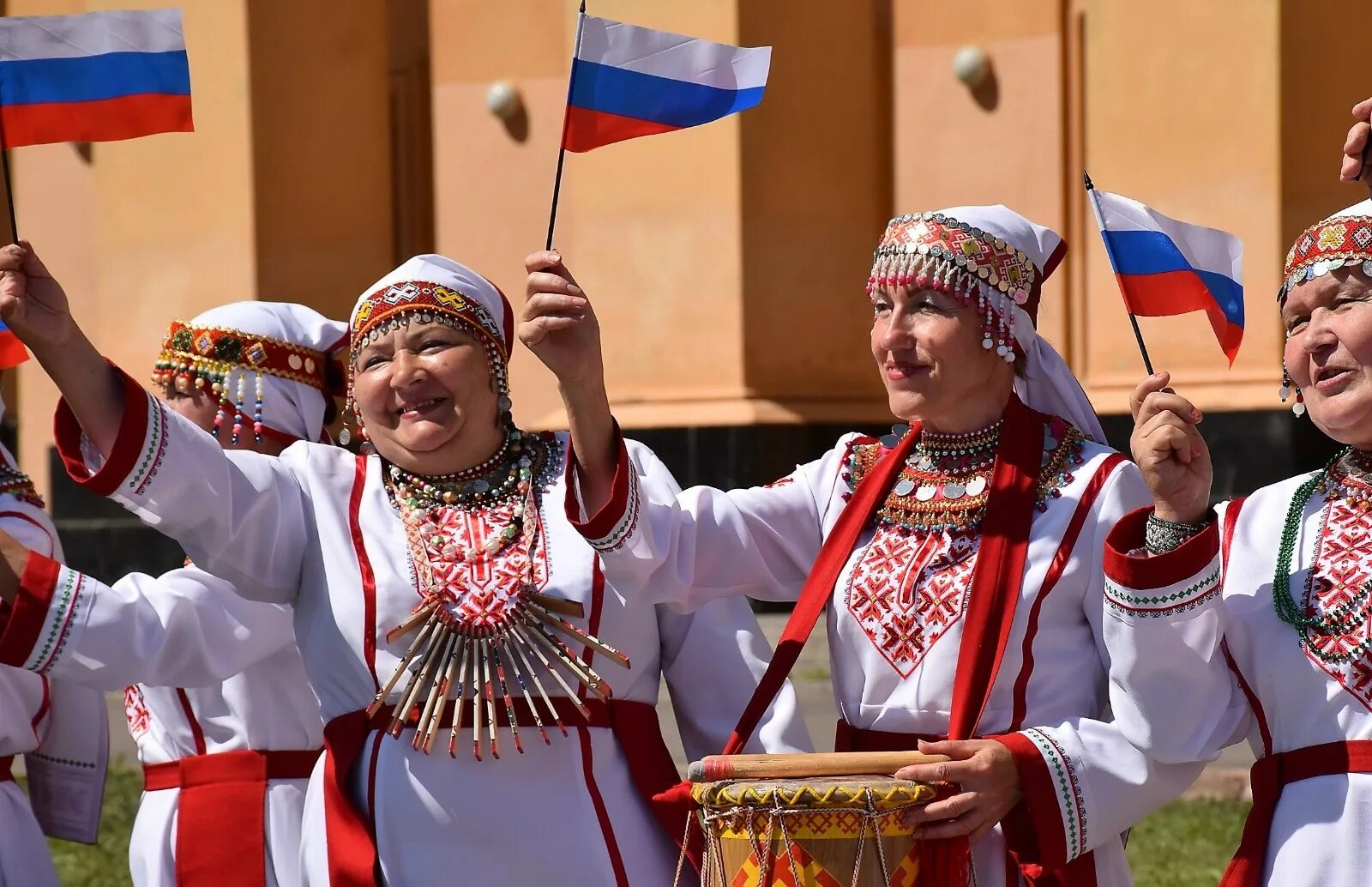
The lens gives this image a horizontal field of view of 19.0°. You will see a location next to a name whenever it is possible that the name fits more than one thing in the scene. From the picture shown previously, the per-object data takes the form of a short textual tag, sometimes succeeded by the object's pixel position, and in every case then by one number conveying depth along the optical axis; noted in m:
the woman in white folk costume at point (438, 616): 7.22
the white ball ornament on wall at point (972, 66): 19.79
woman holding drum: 6.72
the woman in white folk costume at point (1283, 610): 6.32
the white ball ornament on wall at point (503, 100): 21.24
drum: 6.24
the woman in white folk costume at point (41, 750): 8.20
